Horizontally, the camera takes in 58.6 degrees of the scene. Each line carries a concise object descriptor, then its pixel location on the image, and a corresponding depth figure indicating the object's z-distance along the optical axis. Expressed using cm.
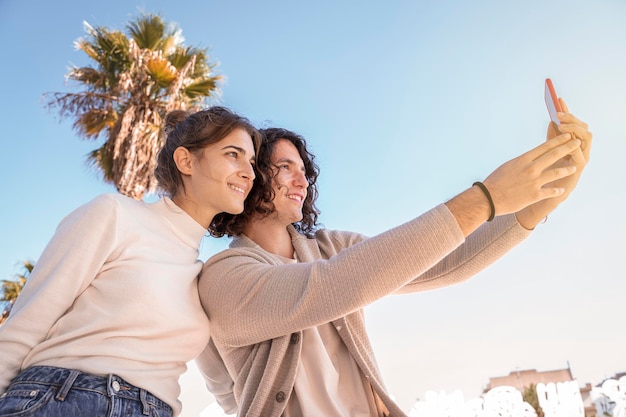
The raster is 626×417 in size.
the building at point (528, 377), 2936
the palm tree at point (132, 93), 952
